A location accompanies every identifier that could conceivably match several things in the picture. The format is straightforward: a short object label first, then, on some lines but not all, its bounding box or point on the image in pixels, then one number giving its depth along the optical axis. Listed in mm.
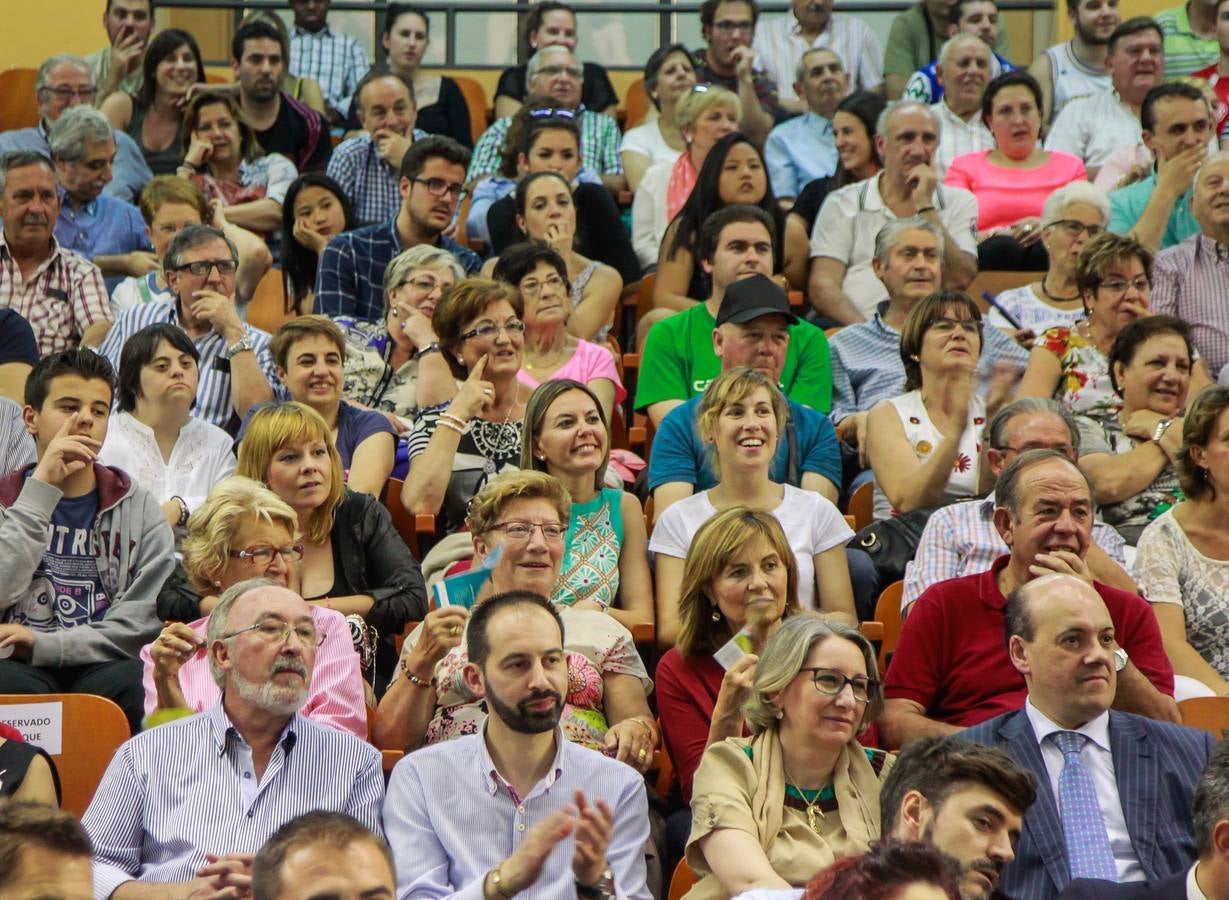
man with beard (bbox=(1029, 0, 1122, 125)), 15812
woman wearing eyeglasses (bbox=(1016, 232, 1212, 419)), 10320
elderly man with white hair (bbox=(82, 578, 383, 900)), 6523
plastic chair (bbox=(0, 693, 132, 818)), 7172
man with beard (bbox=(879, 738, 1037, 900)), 5934
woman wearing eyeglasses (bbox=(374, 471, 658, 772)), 7176
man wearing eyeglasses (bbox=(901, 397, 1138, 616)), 8195
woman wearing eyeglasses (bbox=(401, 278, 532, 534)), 9164
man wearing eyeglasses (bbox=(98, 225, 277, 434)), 10383
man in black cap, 10016
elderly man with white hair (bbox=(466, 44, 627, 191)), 14586
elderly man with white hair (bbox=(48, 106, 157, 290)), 12680
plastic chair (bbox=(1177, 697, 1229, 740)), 7391
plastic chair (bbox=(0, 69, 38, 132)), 16281
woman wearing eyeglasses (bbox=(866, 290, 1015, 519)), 9234
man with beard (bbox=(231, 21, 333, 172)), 14734
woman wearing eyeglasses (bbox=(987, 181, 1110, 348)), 11195
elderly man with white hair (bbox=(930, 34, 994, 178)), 14469
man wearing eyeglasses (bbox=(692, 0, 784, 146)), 15531
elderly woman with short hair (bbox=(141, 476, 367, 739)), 7121
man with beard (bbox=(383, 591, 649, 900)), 6445
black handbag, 8906
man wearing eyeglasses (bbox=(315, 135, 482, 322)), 11867
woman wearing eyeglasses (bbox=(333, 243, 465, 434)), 10562
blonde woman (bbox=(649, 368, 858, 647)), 8484
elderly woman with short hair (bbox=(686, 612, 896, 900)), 6379
